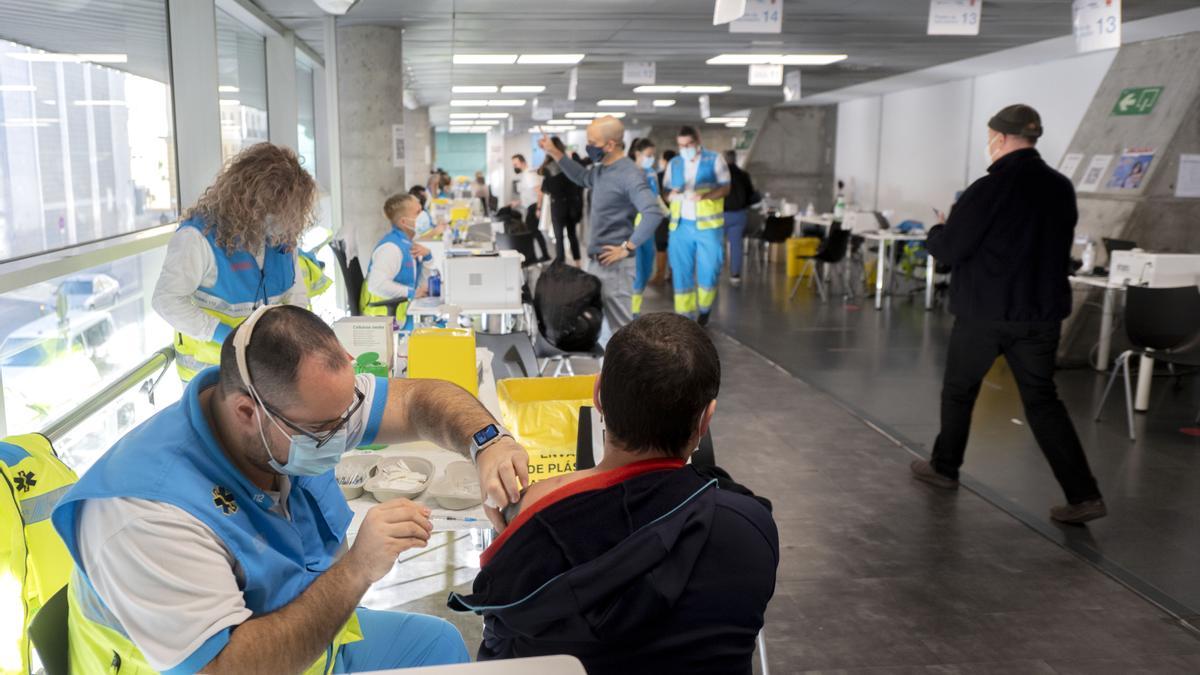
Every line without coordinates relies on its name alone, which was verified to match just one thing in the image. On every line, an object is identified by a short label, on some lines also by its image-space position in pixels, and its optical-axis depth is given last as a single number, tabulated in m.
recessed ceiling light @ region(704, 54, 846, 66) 10.93
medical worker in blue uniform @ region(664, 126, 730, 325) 7.84
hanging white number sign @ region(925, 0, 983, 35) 7.00
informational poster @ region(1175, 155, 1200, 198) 7.68
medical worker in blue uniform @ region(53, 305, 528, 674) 1.27
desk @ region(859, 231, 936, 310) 10.02
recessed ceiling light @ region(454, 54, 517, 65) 11.20
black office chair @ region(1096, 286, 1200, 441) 5.59
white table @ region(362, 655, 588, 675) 1.19
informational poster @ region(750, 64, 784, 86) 11.36
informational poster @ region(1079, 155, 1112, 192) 8.48
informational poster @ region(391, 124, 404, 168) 8.77
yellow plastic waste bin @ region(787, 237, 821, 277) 12.74
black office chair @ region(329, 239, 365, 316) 6.11
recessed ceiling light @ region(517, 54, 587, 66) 11.12
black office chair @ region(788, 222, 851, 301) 10.98
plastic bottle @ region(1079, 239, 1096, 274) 7.13
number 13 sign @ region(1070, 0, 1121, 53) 6.60
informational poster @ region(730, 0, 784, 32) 6.87
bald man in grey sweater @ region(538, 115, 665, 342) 6.22
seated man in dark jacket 1.35
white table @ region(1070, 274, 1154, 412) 5.90
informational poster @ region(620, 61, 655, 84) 11.54
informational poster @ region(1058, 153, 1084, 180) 8.84
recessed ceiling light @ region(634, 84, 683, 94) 15.06
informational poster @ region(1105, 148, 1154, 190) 7.98
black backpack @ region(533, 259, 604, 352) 5.64
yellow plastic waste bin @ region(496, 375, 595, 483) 2.49
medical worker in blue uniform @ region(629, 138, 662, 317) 8.19
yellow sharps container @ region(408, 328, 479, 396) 2.91
